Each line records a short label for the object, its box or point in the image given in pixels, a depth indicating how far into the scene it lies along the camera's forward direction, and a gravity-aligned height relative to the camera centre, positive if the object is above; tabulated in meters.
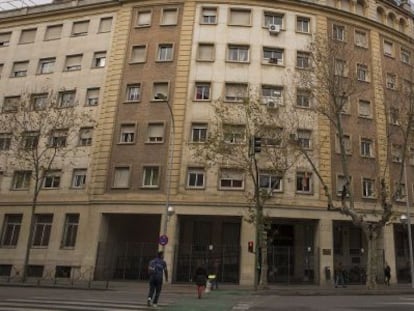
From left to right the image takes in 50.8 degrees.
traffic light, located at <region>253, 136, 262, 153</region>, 20.39 +5.86
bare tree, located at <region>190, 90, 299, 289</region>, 23.38 +7.24
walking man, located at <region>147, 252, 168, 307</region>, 12.81 -0.34
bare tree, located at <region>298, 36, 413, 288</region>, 23.28 +10.27
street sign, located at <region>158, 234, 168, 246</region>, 23.68 +1.51
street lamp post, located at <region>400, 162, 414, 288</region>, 25.58 +3.87
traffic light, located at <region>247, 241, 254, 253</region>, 23.42 +1.47
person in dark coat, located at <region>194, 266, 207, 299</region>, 17.09 -0.29
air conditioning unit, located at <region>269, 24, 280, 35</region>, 31.77 +17.36
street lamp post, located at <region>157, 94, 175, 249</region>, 24.95 +5.07
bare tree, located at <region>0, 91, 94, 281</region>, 28.80 +8.62
